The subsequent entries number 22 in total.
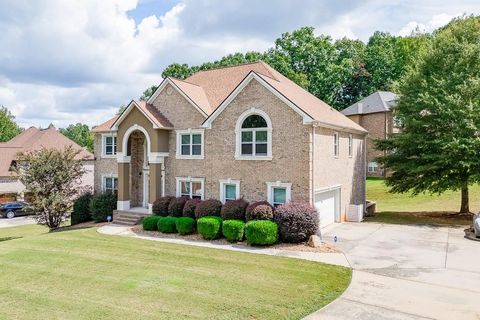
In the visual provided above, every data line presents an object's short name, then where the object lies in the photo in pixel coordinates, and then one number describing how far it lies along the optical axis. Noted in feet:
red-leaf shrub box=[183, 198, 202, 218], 65.67
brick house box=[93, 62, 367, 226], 61.05
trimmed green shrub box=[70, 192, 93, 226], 84.99
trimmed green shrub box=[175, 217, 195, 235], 61.93
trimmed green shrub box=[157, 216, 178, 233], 63.67
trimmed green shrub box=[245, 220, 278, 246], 53.11
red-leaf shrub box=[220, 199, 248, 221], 60.70
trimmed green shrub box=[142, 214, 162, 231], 66.03
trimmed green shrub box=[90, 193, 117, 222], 80.43
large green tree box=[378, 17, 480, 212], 71.36
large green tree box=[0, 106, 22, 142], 243.19
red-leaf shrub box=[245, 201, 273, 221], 57.31
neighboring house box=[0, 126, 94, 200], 139.23
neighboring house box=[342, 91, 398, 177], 149.21
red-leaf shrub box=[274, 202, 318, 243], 53.93
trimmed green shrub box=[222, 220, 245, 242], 55.93
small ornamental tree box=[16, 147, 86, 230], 77.30
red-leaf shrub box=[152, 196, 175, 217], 69.21
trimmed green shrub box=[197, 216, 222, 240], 58.13
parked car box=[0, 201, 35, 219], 121.08
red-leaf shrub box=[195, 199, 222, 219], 63.31
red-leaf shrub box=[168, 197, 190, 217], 67.51
